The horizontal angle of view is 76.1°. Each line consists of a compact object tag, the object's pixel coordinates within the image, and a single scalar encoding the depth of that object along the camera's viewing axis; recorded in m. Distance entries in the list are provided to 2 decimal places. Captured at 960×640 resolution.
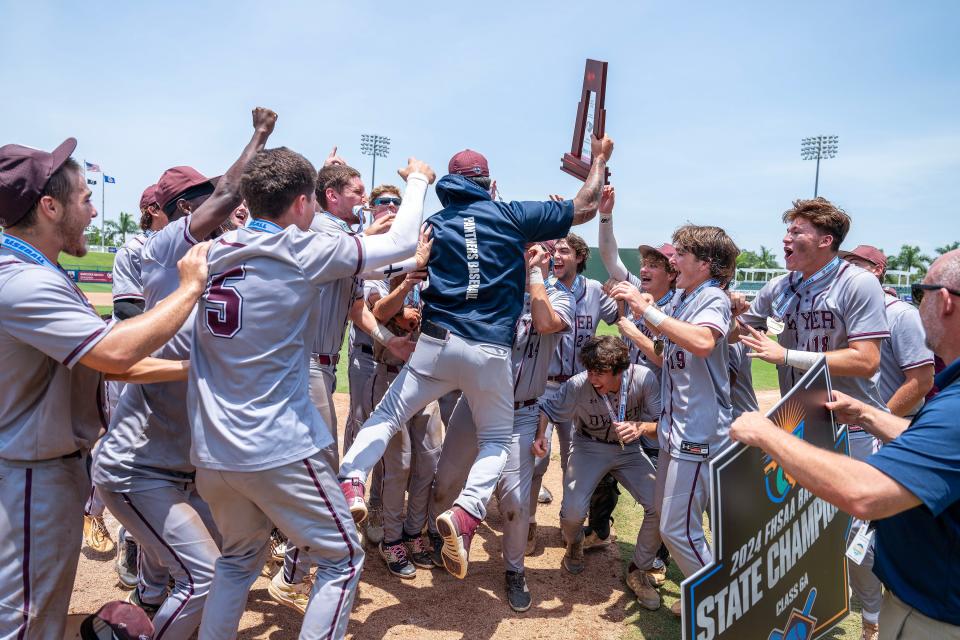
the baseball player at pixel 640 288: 4.44
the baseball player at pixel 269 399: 2.57
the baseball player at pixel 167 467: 2.93
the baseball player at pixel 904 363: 4.39
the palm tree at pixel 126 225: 86.12
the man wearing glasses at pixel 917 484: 1.82
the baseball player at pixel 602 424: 4.70
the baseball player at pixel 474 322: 3.56
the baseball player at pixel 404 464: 4.61
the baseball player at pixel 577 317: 5.41
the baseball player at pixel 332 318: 3.70
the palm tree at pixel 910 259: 63.49
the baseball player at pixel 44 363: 2.20
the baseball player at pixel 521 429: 4.26
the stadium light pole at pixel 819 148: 48.12
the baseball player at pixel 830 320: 3.82
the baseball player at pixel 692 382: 3.70
